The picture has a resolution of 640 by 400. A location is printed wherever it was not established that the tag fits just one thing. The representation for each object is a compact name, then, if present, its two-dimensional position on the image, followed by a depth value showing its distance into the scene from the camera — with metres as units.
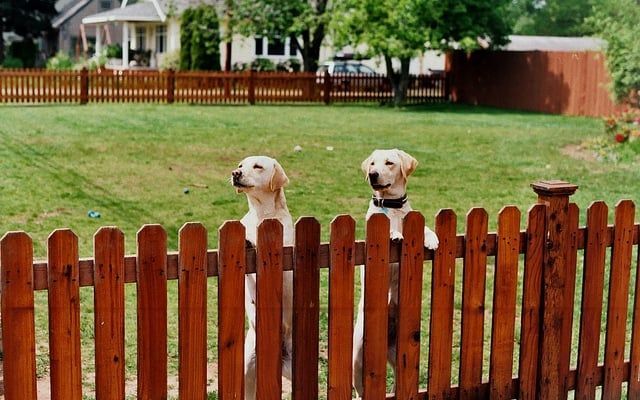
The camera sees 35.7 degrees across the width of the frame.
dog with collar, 4.48
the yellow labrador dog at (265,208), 4.38
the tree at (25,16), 53.81
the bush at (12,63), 49.19
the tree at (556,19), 69.75
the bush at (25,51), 53.00
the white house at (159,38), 46.41
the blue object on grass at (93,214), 9.82
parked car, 30.05
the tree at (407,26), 26.88
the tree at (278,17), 33.47
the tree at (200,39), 37.06
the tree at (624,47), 19.30
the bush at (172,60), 41.50
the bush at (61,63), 41.50
